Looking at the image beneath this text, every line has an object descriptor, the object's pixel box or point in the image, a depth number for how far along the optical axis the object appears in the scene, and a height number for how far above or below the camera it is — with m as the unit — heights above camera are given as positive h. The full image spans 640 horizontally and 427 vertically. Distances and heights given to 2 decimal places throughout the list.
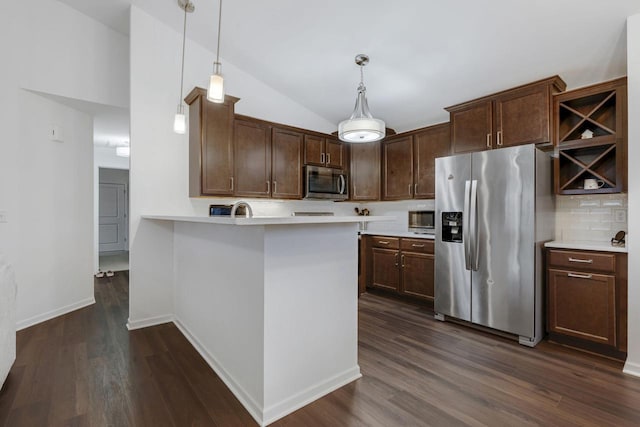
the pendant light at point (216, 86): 2.00 +0.85
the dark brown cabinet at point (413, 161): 3.89 +0.76
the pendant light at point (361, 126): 2.46 +0.73
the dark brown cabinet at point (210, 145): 3.28 +0.78
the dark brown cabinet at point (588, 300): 2.36 -0.69
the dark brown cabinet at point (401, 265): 3.63 -0.65
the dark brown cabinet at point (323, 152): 4.25 +0.92
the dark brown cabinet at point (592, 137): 2.50 +0.68
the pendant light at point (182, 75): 2.74 +1.57
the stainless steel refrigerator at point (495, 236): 2.66 -0.20
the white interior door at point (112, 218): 8.05 -0.07
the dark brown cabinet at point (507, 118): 2.80 +0.98
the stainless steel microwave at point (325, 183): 4.14 +0.45
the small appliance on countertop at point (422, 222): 4.00 -0.09
